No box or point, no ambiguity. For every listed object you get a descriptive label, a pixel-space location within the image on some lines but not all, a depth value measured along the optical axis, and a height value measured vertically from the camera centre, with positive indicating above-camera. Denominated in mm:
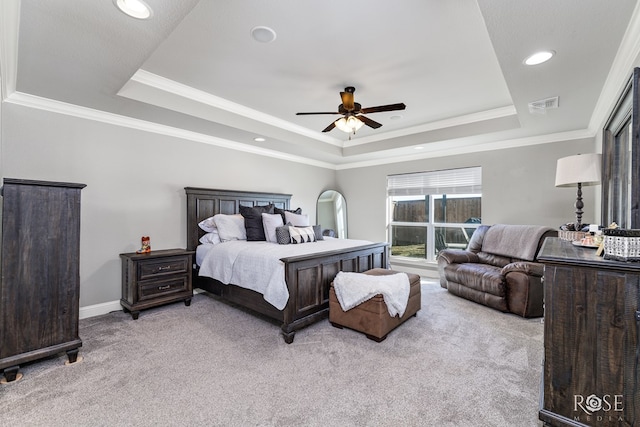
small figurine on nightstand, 3531 -435
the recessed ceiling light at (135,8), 1673 +1225
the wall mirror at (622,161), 1698 +431
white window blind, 4875 +596
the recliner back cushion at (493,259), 4027 -645
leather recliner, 3266 -714
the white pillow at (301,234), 3807 -294
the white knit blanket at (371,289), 2689 -739
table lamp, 2596 +418
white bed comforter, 2750 -562
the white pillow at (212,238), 3982 -363
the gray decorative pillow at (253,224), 4004 -163
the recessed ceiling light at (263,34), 2246 +1443
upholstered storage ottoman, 2619 -1005
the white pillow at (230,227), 3953 -209
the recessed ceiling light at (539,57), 2084 +1193
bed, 2744 -648
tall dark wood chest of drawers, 2031 -465
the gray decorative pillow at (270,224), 3926 -162
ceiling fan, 2973 +1063
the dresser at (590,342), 1292 -605
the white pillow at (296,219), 4355 -94
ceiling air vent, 2920 +1174
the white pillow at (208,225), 4102 -186
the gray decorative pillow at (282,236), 3705 -303
